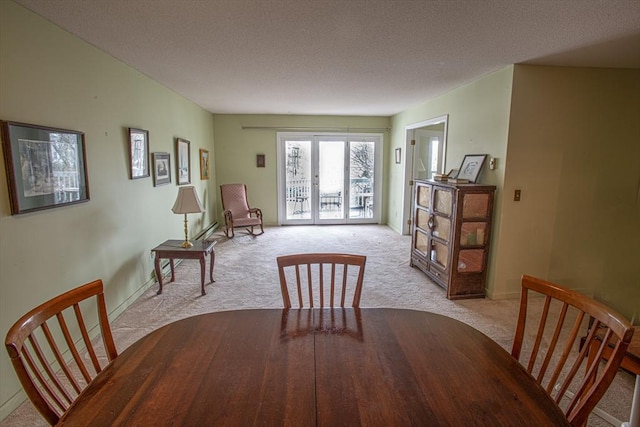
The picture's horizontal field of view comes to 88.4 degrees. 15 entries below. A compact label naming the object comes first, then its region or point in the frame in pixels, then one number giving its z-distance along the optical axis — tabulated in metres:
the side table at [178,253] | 3.38
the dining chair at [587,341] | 1.00
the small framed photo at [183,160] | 4.52
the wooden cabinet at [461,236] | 3.30
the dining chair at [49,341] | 0.94
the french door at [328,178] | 6.72
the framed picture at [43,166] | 1.86
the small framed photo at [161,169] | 3.75
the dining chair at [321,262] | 1.64
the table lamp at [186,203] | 3.52
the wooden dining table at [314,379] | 0.89
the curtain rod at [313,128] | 6.55
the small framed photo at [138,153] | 3.19
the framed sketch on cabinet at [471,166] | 3.54
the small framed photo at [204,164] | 5.71
